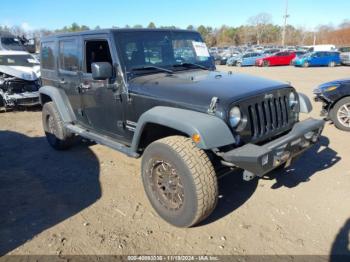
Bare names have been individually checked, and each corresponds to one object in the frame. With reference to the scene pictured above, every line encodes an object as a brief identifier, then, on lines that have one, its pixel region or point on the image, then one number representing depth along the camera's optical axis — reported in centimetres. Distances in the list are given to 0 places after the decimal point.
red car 2808
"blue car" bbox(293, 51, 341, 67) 2580
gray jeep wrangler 299
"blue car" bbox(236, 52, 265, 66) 2884
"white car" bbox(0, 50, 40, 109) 951
